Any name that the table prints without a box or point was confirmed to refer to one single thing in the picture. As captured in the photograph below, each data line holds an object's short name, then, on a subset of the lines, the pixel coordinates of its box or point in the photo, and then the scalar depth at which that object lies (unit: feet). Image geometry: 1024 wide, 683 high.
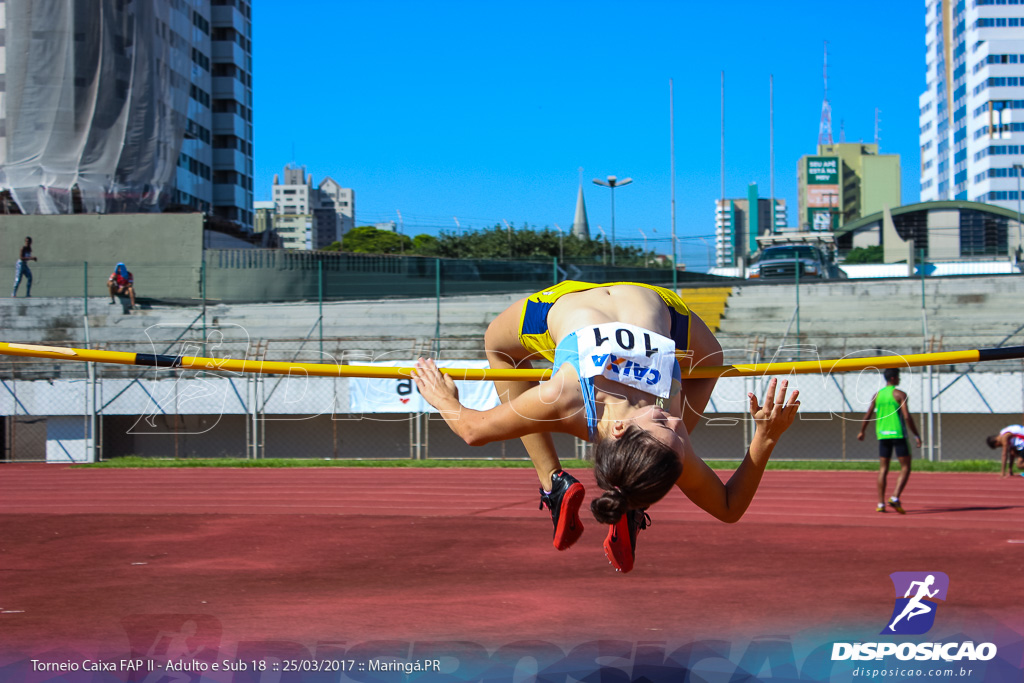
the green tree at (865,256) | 121.49
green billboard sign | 373.20
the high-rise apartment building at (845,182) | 336.08
